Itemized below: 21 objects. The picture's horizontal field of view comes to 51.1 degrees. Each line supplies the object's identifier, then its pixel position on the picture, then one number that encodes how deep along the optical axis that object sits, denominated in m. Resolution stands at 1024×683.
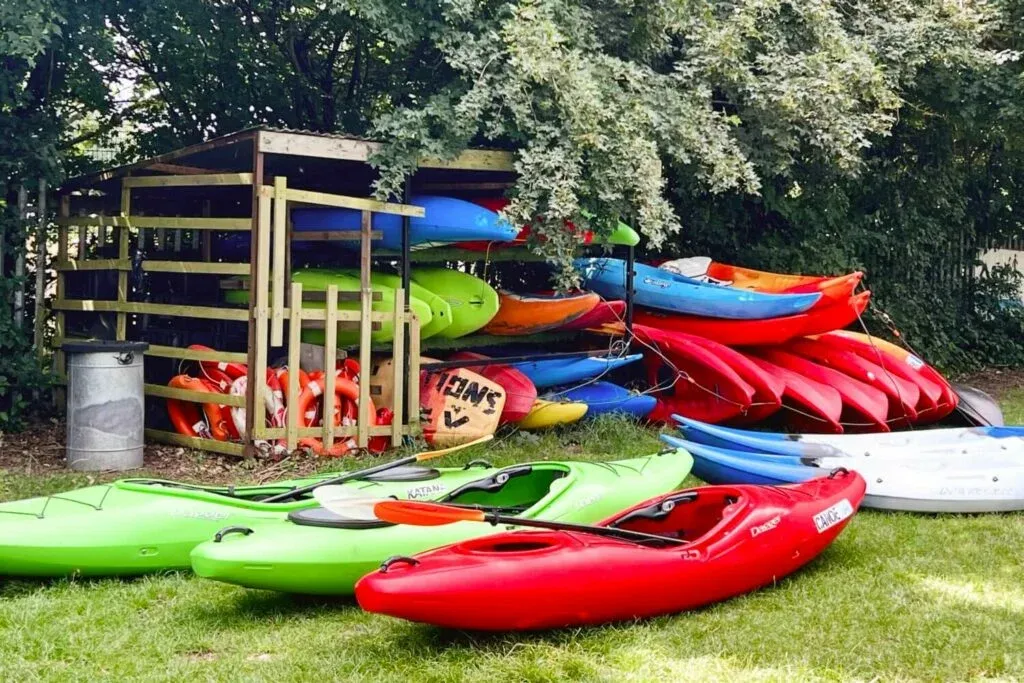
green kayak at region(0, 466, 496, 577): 4.27
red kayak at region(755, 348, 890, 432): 8.51
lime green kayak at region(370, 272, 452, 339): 7.63
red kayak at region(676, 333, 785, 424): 8.39
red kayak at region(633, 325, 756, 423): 8.43
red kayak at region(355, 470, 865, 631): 3.45
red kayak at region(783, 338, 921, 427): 8.74
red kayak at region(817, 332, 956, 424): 8.88
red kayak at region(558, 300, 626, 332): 8.64
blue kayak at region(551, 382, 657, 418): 8.34
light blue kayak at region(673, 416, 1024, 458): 6.40
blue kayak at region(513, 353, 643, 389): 8.32
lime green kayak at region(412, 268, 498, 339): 7.88
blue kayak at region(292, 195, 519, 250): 7.57
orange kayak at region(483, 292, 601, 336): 8.32
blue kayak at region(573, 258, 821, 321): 8.73
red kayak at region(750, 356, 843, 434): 8.37
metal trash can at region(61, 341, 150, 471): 6.55
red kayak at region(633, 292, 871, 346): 8.69
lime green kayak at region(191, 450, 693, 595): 3.87
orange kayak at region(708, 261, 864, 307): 8.59
